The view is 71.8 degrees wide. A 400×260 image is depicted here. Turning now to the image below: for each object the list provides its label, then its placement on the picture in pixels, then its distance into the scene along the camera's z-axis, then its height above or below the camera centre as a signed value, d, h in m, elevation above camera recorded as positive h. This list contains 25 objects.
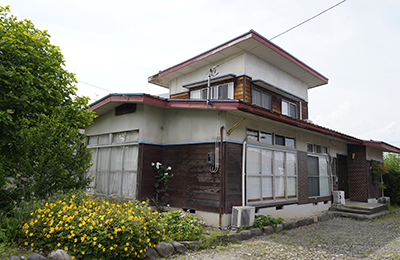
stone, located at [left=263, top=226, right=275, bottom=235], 7.35 -1.46
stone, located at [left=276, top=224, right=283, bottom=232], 7.73 -1.45
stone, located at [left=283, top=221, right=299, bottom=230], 8.04 -1.46
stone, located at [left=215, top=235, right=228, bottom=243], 6.21 -1.46
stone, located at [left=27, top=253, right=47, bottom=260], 4.28 -1.37
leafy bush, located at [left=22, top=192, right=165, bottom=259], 4.51 -1.04
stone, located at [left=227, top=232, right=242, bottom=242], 6.46 -1.47
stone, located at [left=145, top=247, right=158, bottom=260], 5.00 -1.48
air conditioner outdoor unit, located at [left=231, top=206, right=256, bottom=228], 7.06 -1.08
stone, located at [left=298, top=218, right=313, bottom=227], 8.74 -1.47
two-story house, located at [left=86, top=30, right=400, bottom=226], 7.64 +1.02
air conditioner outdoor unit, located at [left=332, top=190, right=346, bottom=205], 12.09 -0.87
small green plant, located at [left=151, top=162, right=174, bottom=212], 8.23 -0.37
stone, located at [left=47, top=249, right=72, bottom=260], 4.37 -1.36
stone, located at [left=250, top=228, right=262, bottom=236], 7.00 -1.44
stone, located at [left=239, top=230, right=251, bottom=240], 6.72 -1.46
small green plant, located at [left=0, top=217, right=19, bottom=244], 4.83 -1.11
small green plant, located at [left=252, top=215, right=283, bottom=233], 7.37 -1.28
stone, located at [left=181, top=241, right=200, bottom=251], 5.64 -1.47
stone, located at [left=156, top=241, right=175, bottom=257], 5.20 -1.44
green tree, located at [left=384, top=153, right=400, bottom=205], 15.53 -0.09
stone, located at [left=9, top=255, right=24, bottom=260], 4.18 -1.35
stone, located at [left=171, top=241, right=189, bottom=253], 5.42 -1.46
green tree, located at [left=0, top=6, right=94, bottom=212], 6.05 +1.08
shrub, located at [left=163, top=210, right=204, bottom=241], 5.83 -1.18
